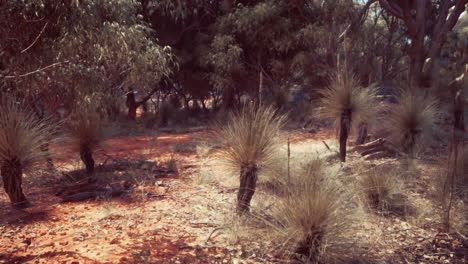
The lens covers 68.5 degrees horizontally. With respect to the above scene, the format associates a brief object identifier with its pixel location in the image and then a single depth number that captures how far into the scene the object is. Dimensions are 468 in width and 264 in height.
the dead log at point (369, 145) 7.90
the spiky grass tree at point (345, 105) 5.90
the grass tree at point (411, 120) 6.81
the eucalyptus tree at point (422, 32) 8.64
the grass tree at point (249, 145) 3.76
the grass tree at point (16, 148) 4.21
